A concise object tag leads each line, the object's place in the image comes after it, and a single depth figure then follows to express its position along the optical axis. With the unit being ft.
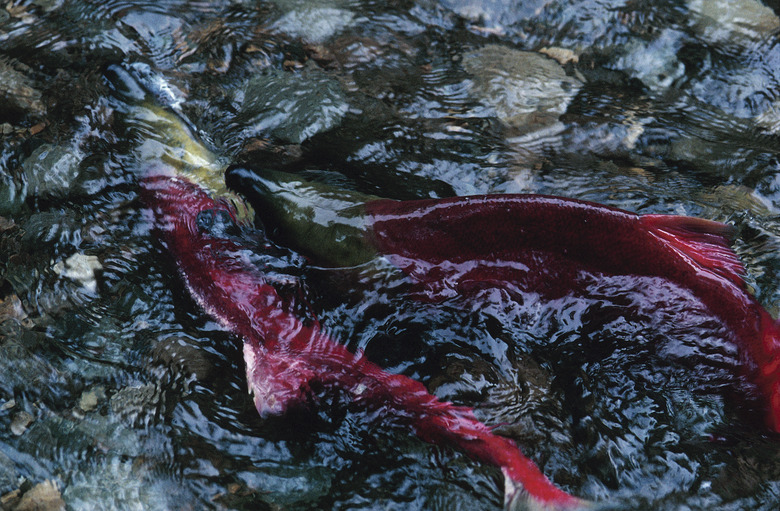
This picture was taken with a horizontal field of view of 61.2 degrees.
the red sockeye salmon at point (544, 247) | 9.98
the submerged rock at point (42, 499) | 9.79
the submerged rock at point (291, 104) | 15.12
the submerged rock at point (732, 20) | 17.03
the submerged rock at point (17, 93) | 15.43
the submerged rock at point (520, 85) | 15.57
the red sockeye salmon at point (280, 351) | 9.91
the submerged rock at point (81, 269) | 12.50
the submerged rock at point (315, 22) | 17.35
